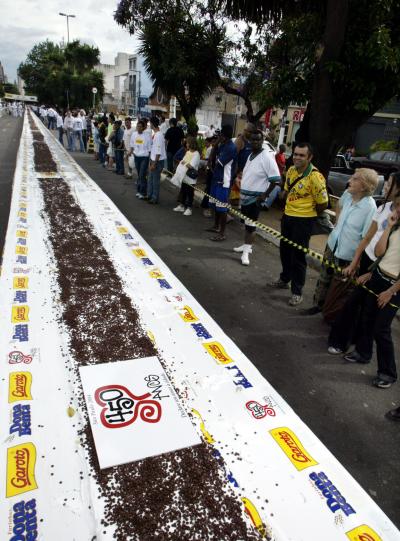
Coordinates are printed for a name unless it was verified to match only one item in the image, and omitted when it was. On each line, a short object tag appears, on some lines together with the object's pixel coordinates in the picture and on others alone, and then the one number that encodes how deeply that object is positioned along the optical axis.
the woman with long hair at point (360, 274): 3.04
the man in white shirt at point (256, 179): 5.00
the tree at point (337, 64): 5.36
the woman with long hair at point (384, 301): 2.89
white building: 62.16
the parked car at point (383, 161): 12.85
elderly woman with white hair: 3.40
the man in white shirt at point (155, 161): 7.65
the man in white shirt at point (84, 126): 17.08
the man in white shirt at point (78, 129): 16.16
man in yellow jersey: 4.04
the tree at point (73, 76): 48.31
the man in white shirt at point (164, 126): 11.87
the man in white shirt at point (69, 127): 16.46
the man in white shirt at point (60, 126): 20.16
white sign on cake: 2.29
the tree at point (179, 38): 9.91
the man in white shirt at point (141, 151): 8.53
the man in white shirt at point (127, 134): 10.73
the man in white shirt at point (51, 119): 25.11
